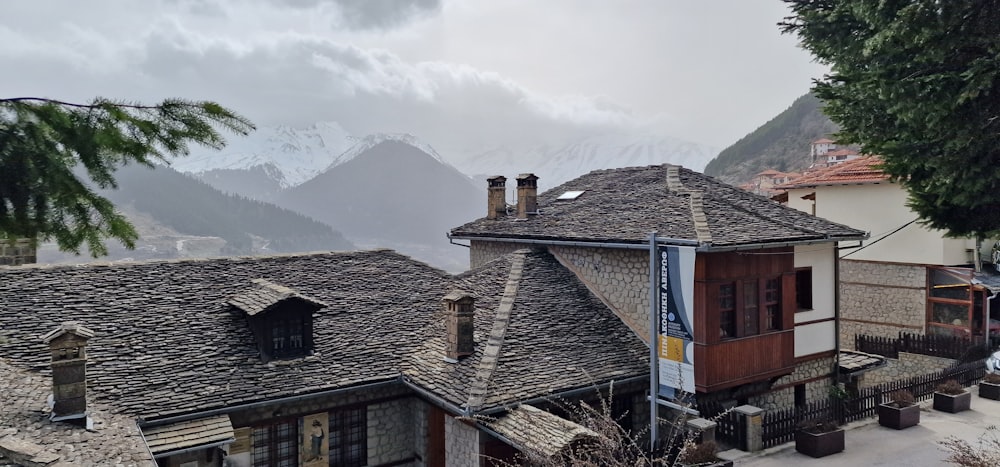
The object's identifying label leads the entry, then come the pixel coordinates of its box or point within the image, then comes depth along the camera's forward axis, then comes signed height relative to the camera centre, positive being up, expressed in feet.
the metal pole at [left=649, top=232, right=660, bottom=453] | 39.98 -8.05
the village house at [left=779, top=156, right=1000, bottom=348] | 70.64 -5.81
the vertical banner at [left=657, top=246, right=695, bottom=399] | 39.65 -6.35
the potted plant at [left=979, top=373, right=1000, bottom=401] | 57.82 -16.00
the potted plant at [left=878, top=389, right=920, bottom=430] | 49.26 -15.72
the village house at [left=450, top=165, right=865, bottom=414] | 43.37 -3.43
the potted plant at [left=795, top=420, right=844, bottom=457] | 43.50 -15.88
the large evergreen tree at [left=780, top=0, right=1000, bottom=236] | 28.12 +7.29
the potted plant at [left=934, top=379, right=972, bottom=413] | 53.72 -15.83
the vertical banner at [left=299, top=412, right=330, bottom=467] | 39.14 -14.13
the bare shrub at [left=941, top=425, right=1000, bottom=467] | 27.81 -11.76
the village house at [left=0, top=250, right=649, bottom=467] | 32.78 -8.84
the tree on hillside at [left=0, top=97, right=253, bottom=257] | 12.78 +1.78
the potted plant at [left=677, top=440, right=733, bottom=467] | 37.04 -14.58
